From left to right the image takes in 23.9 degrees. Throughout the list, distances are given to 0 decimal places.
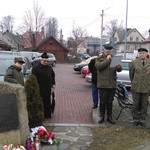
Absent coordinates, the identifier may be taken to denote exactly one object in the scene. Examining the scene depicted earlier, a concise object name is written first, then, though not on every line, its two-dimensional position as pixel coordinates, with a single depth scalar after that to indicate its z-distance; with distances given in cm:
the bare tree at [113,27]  10361
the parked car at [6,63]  1161
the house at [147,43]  6757
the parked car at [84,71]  2221
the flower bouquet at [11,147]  567
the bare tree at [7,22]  10250
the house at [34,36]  6825
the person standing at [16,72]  756
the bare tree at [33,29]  6862
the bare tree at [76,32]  8812
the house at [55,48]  6166
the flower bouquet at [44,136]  634
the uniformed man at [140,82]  811
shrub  725
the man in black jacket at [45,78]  893
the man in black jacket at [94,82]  1012
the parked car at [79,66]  2945
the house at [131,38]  9452
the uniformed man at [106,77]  820
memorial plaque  595
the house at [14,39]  8214
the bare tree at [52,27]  9719
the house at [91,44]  10971
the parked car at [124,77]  1669
